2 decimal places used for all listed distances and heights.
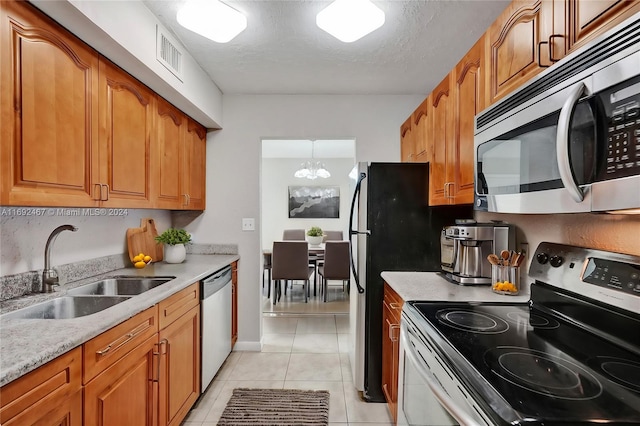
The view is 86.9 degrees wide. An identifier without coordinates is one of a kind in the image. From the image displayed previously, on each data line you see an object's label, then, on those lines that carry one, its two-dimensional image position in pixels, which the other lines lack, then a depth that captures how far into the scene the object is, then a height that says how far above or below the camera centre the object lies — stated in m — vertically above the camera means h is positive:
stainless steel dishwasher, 2.25 -0.79
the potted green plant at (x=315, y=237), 5.53 -0.39
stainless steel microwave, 0.74 +0.22
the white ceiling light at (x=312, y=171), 5.51 +0.69
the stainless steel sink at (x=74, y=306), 1.49 -0.44
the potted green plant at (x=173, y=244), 2.62 -0.25
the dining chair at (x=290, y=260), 4.40 -0.61
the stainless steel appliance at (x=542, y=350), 0.73 -0.41
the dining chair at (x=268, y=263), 4.90 -0.73
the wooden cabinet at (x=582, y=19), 0.81 +0.52
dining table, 4.91 -0.63
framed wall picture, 6.61 +0.22
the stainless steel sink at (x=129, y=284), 2.01 -0.44
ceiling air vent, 1.88 +0.94
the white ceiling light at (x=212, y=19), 1.58 +0.94
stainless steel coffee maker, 1.81 -0.18
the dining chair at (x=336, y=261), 4.44 -0.63
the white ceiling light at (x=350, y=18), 1.55 +0.92
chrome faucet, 1.60 -0.28
